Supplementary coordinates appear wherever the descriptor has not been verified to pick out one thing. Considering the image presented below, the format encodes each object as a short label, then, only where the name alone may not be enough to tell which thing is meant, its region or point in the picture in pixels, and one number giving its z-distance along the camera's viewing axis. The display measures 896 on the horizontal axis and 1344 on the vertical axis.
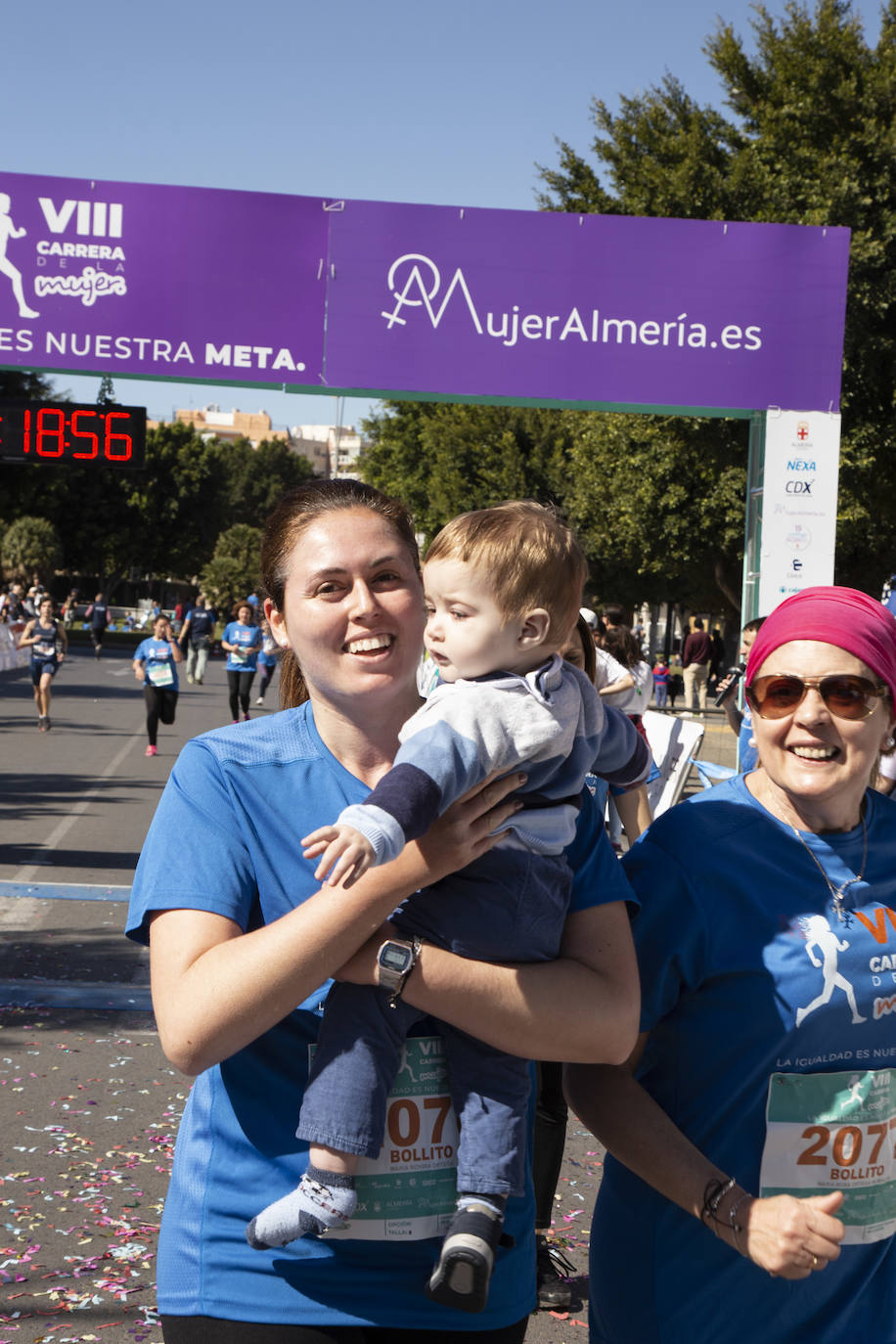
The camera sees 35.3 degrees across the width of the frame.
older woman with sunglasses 2.10
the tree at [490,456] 43.44
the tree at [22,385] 35.00
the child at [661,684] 30.10
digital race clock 11.24
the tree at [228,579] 78.66
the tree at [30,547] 63.66
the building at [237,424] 184.50
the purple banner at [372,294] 10.48
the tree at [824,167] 23.19
